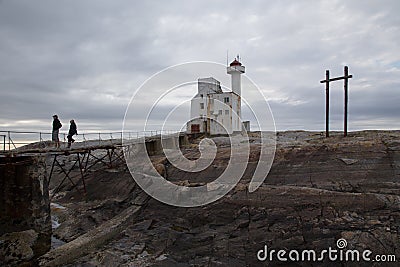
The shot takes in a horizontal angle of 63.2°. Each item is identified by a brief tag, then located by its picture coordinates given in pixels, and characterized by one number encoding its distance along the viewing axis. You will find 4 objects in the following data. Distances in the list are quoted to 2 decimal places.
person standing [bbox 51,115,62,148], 16.67
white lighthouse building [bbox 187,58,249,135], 34.88
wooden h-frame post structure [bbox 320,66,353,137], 18.62
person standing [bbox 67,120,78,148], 17.95
